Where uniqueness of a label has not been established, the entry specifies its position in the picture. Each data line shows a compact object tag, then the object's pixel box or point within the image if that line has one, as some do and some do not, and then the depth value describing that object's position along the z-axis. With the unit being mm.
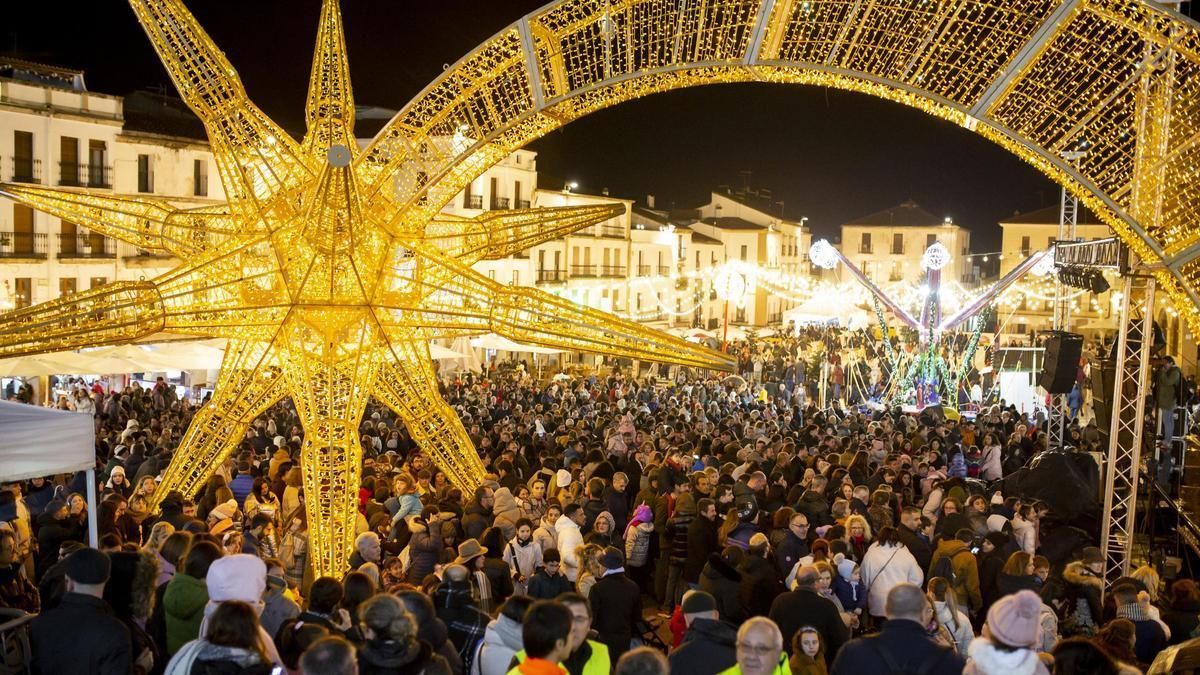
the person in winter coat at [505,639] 5750
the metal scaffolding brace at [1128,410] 10359
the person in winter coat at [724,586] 7266
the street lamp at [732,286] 30469
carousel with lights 24750
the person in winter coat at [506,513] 9633
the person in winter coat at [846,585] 8133
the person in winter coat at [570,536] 8252
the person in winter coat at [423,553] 8812
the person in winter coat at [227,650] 4668
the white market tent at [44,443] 7723
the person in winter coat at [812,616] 6770
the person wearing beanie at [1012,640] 4859
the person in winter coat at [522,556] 8695
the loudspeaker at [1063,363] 14789
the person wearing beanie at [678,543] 10273
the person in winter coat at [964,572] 8438
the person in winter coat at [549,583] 7055
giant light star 9344
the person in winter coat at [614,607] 7199
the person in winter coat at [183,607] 6148
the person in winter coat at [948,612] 7301
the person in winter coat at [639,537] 10227
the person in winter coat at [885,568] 8070
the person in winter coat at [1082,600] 7984
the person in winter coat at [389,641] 4859
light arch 7625
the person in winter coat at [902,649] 5039
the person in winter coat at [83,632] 5012
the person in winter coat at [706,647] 5375
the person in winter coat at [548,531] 8938
